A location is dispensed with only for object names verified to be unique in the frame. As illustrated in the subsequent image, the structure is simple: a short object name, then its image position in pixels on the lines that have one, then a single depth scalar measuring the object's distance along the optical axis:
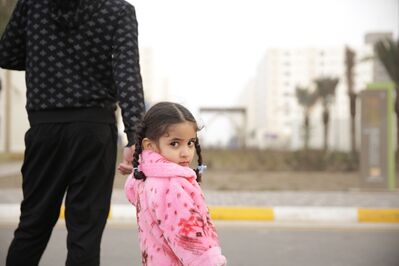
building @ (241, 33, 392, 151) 113.88
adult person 2.33
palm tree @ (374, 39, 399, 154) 20.97
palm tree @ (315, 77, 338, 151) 48.34
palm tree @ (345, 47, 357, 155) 26.86
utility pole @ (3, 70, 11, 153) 20.48
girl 1.98
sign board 10.34
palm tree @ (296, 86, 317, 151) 63.56
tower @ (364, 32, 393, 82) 82.38
